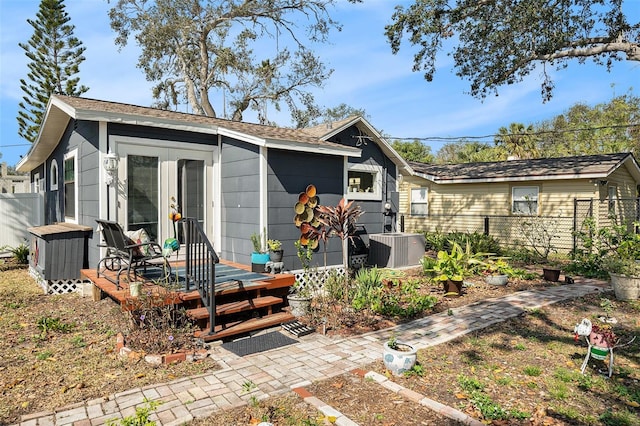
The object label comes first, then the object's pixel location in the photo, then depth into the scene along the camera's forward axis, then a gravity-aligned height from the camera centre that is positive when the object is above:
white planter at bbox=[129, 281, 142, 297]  4.80 -1.00
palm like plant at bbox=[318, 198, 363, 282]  7.61 -0.19
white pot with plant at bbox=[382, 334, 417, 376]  3.89 -1.52
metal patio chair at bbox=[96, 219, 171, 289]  5.20 -0.61
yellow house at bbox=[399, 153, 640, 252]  12.94 +0.54
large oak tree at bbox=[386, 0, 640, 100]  11.46 +5.60
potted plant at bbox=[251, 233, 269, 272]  6.68 -0.81
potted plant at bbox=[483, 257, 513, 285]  8.40 -1.42
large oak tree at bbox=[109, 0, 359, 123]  20.73 +9.12
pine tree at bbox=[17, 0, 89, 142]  18.95 +7.35
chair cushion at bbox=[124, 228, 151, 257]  6.26 -0.47
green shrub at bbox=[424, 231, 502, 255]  11.43 -1.04
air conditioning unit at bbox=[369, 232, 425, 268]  10.02 -1.07
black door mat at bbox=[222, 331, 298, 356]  4.62 -1.69
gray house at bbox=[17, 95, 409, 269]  6.72 +0.69
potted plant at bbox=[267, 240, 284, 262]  6.83 -0.76
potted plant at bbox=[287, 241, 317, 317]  5.80 -1.40
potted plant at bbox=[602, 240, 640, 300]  6.70 -1.16
